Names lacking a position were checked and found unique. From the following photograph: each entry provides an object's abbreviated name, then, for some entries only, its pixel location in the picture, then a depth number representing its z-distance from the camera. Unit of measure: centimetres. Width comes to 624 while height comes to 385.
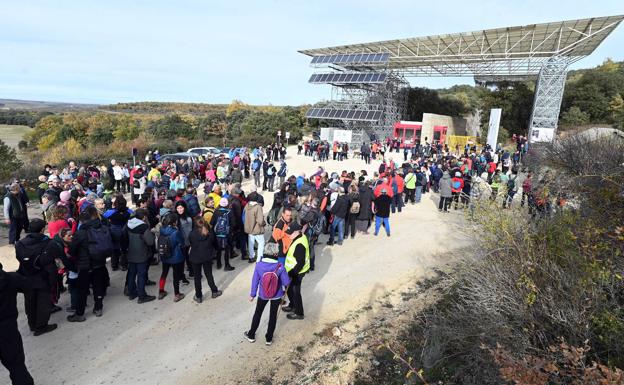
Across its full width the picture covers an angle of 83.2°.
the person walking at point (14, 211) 753
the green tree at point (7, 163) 1473
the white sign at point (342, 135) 2713
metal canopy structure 2270
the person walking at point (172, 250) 533
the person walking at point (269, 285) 427
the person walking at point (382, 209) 861
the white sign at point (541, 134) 2237
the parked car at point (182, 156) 1629
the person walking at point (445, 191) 1115
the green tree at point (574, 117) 3023
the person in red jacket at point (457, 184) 1095
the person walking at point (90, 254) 492
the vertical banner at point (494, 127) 2440
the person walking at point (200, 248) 528
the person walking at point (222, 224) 644
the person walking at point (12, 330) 342
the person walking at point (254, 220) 659
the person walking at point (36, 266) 439
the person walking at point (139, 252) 533
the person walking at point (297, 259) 468
